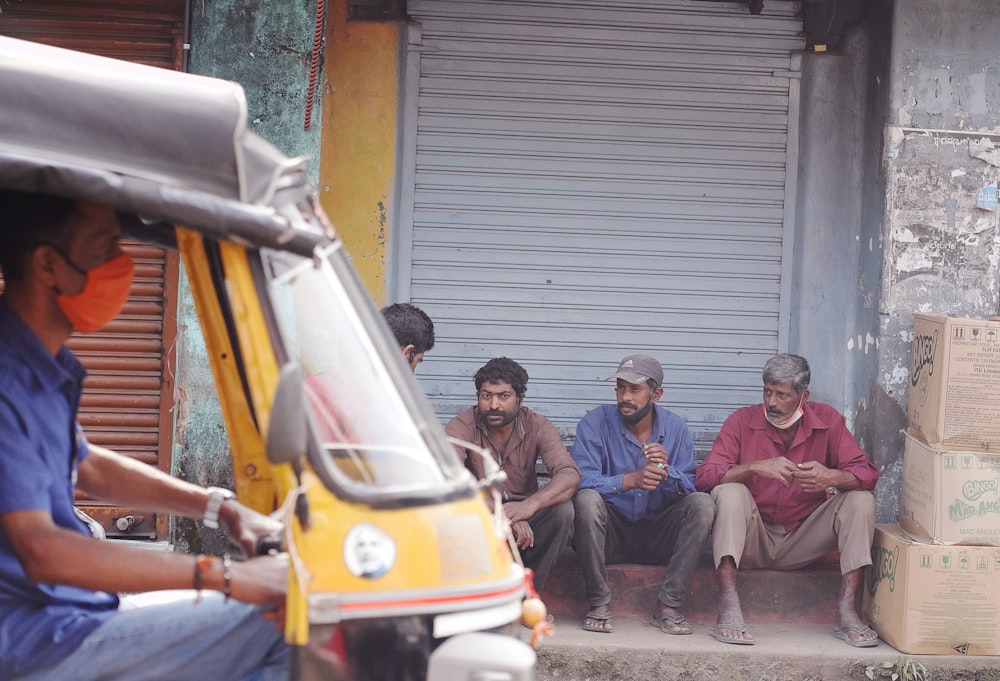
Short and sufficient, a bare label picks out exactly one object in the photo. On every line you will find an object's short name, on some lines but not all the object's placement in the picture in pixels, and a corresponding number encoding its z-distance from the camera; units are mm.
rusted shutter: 5711
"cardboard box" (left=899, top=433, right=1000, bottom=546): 5121
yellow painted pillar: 6188
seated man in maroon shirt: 5316
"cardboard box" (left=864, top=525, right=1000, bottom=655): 5105
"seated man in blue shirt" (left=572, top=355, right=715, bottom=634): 5289
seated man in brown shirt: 5254
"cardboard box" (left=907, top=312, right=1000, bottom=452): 5133
